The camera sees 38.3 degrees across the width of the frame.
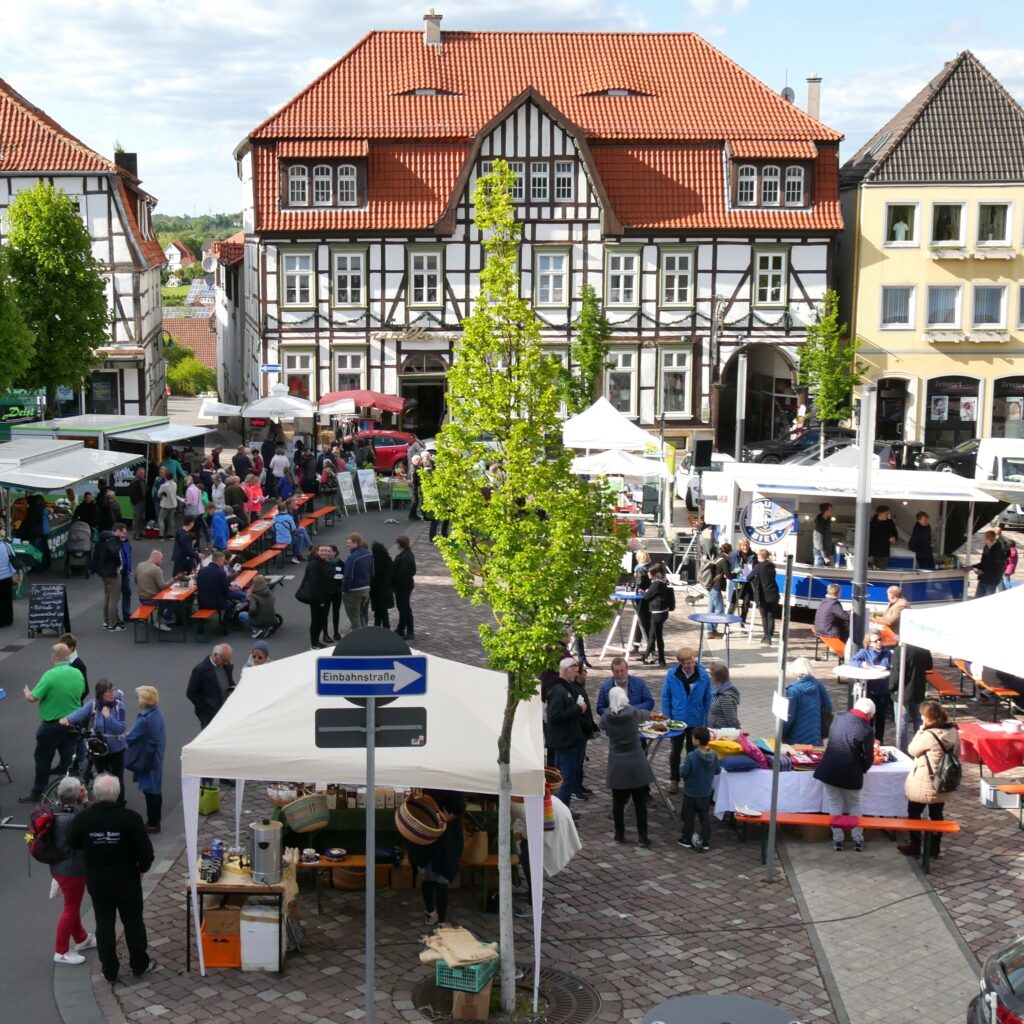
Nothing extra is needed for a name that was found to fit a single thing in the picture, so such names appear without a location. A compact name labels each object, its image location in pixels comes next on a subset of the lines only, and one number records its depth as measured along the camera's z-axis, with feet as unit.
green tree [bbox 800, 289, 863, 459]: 131.54
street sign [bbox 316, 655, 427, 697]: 28.07
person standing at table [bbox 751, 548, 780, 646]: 70.44
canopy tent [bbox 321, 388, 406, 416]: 125.70
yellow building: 144.05
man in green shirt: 45.42
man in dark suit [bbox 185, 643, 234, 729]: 47.24
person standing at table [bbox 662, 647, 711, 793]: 47.60
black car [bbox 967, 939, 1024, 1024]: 26.30
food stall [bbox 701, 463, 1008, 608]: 74.74
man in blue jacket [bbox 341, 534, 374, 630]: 66.74
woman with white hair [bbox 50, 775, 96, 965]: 33.96
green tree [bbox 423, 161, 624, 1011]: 34.06
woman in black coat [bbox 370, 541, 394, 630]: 68.03
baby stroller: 81.35
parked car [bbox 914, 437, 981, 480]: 118.11
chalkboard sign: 66.85
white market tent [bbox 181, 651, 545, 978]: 34.27
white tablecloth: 44.27
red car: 124.47
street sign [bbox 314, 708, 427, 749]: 28.53
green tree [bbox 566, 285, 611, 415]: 135.54
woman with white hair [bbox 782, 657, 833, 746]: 48.57
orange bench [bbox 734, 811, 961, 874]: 42.06
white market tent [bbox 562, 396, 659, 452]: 90.58
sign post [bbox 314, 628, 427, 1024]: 28.09
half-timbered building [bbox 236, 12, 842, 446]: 139.54
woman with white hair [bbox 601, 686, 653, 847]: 42.80
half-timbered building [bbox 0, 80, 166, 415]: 136.98
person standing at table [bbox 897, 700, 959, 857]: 42.73
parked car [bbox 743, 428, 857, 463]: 119.55
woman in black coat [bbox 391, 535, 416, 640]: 68.28
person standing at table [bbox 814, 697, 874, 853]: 42.78
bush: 254.06
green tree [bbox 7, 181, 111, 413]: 119.44
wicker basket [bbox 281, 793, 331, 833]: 39.22
